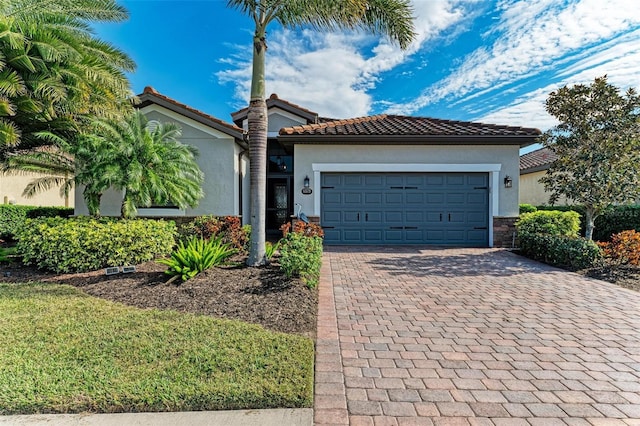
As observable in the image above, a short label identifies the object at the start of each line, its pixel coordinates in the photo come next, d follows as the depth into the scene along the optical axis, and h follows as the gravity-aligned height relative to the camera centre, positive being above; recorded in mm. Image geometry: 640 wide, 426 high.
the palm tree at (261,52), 6867 +3494
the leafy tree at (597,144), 8305 +1846
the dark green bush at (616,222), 11117 -375
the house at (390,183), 11406 +970
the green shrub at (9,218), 12789 -446
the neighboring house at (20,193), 16297 +786
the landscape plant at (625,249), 7750 -944
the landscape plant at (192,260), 6168 -1050
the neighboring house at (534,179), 16797 +1863
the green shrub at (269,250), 7465 -1001
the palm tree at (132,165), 8305 +1205
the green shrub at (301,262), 5941 -1013
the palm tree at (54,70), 7051 +3328
